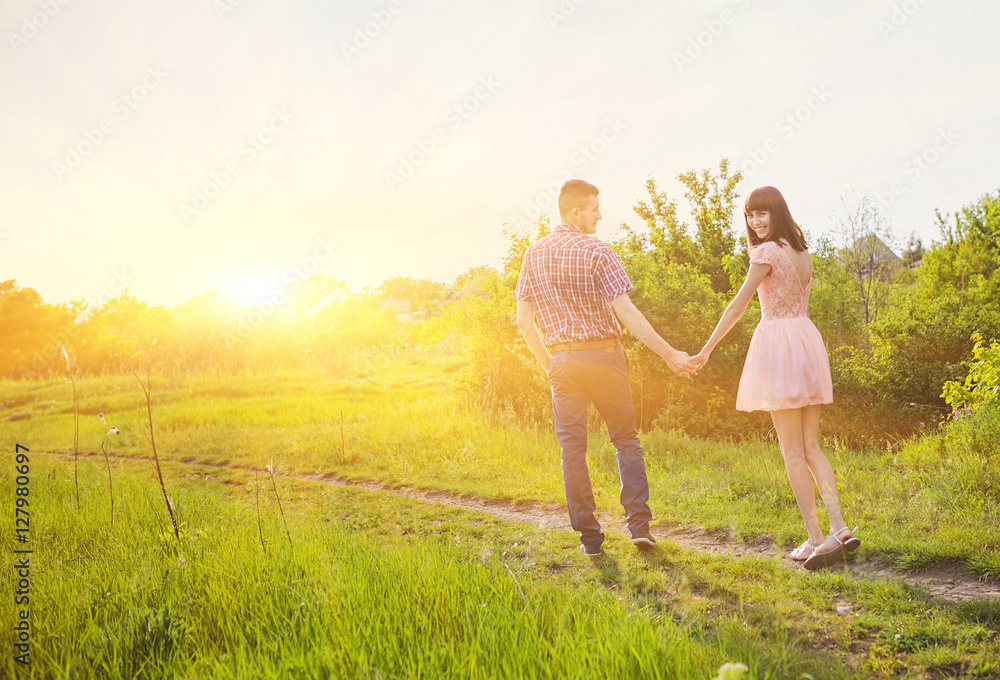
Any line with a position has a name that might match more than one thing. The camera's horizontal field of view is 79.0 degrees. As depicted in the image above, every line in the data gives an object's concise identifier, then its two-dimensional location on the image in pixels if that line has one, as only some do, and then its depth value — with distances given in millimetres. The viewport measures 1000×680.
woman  3713
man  4133
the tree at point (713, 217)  17859
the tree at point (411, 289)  109125
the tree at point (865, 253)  15547
